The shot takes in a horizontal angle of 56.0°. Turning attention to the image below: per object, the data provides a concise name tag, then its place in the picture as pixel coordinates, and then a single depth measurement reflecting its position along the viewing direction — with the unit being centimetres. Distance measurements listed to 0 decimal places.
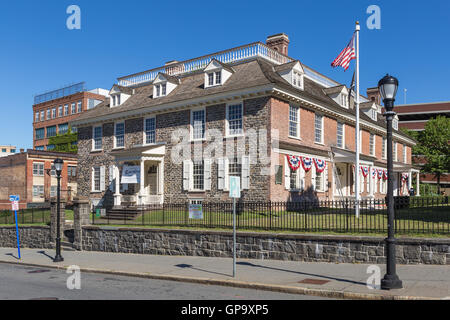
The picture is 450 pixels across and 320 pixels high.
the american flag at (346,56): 2241
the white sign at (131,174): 2964
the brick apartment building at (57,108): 7238
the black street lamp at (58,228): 1791
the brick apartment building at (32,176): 5066
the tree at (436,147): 5722
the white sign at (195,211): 1728
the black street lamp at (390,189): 991
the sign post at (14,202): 1959
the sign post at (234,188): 1213
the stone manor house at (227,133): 2527
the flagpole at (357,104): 2186
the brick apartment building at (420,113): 7844
